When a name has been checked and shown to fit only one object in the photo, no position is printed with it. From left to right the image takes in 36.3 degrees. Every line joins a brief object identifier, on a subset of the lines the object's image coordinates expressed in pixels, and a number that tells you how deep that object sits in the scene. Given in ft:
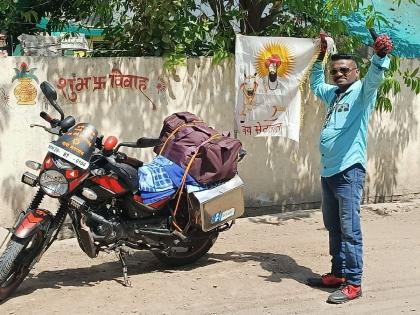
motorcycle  14.30
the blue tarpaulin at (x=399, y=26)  27.53
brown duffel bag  16.02
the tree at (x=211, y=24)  21.67
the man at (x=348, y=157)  15.14
